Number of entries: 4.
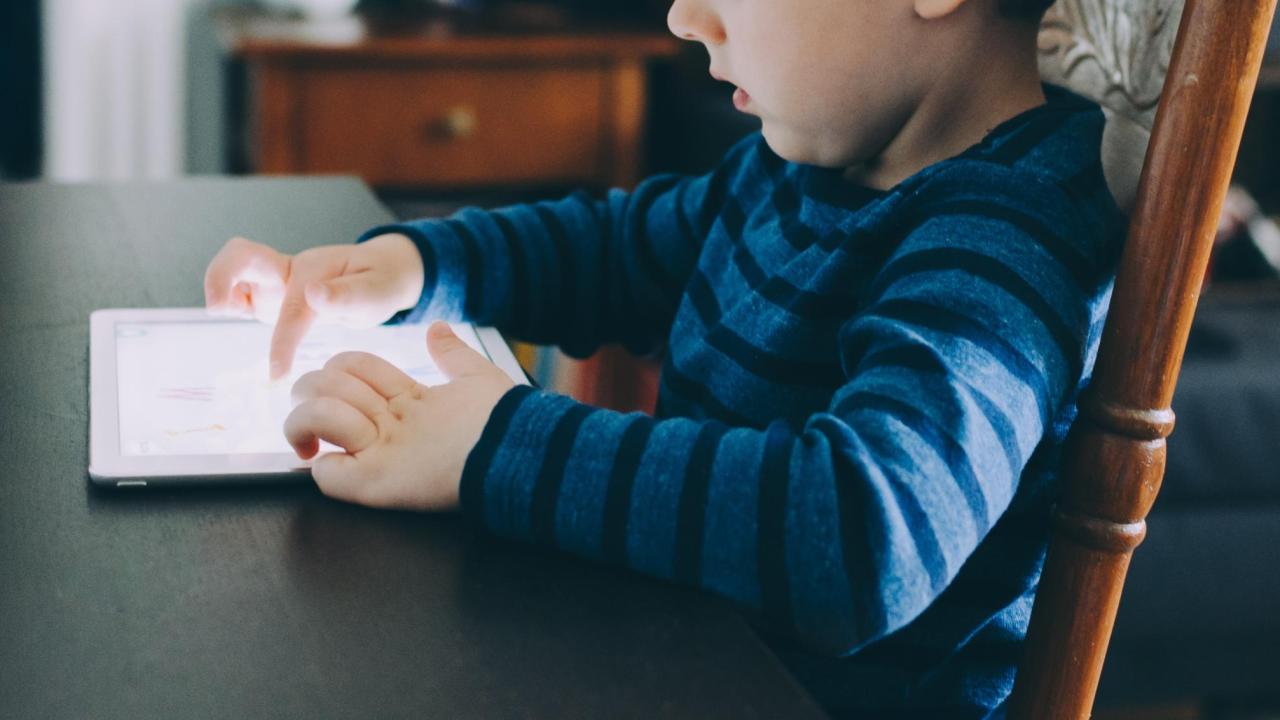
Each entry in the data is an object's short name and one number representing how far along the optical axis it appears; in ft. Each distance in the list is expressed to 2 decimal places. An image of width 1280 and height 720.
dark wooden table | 1.24
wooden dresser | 6.26
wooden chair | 1.63
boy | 1.51
